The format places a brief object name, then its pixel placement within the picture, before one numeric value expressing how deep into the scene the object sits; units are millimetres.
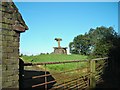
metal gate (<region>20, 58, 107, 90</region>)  4550
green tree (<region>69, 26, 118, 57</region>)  41793
